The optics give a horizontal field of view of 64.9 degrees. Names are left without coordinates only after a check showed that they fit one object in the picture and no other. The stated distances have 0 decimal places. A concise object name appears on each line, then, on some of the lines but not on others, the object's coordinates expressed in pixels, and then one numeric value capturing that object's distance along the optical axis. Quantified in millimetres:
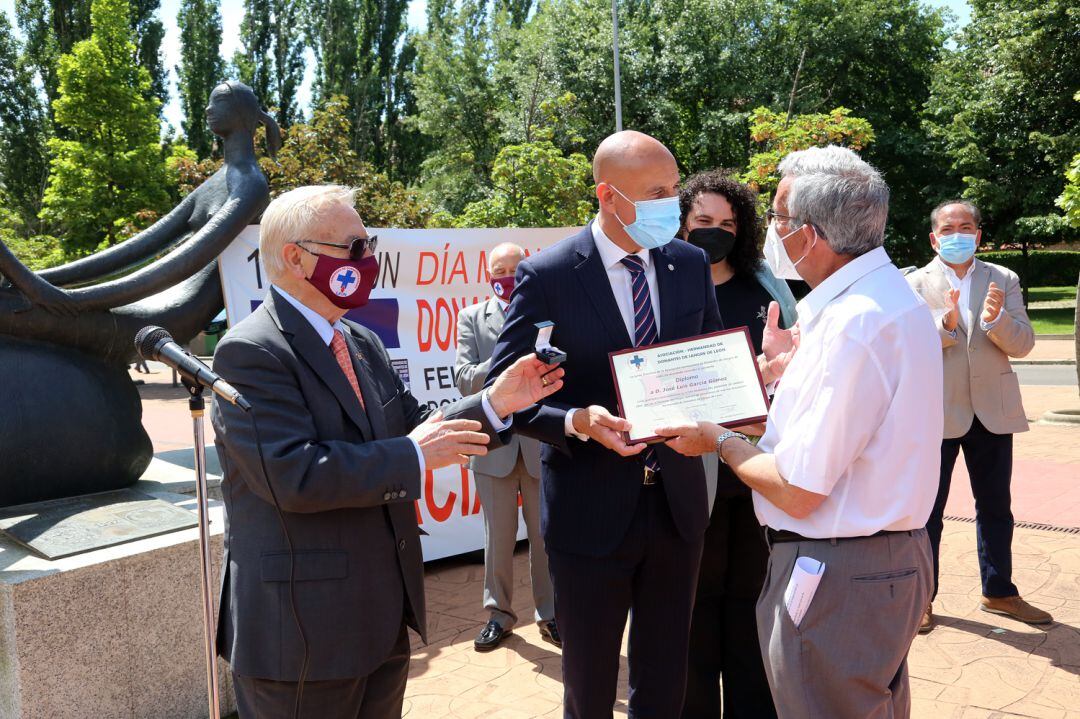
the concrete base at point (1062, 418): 10938
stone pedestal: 3285
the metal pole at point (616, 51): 19650
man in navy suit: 2711
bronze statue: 3885
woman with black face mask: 3432
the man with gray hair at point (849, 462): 1968
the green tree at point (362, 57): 36812
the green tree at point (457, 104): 33250
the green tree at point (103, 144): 21312
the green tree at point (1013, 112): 24891
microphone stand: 2195
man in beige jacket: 4691
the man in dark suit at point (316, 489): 2123
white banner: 6191
